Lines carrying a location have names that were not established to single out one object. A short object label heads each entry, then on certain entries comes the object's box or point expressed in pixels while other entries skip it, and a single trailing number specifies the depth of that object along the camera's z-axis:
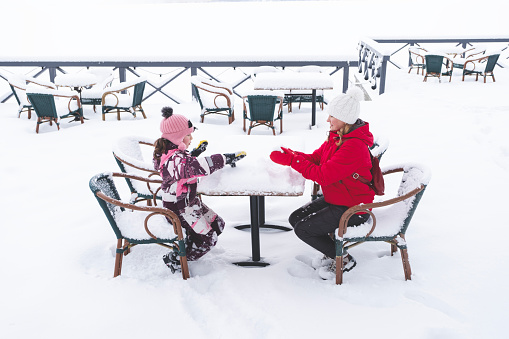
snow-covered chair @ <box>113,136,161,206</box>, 3.08
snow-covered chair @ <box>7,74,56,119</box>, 7.18
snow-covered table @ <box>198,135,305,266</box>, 2.38
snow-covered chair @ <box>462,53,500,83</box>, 8.50
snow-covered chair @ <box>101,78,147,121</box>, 7.01
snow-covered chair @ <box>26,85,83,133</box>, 6.46
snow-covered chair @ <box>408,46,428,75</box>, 9.55
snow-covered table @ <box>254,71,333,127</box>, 6.59
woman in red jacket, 2.35
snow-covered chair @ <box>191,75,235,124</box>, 6.97
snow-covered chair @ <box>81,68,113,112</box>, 7.45
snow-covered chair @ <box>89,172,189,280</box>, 2.44
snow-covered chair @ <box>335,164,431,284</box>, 2.37
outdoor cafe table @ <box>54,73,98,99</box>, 7.53
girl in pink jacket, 2.45
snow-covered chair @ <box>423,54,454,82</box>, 8.46
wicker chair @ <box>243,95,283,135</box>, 6.18
